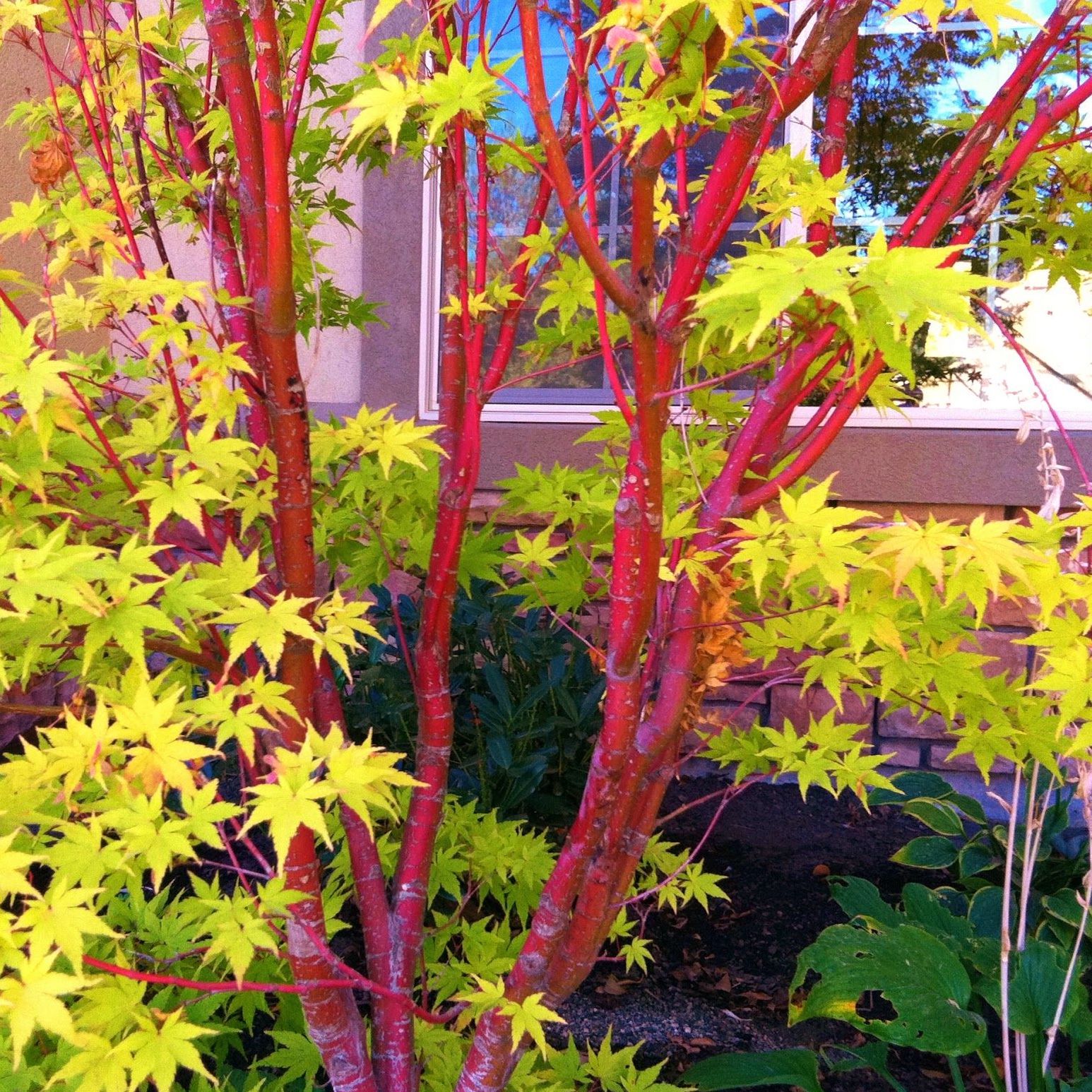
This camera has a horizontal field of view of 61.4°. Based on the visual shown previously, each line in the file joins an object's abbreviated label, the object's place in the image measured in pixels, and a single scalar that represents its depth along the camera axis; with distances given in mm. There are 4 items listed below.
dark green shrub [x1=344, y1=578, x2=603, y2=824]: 2623
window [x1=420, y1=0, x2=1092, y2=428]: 3477
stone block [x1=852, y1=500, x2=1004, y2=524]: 3395
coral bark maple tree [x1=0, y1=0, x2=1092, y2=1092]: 1075
